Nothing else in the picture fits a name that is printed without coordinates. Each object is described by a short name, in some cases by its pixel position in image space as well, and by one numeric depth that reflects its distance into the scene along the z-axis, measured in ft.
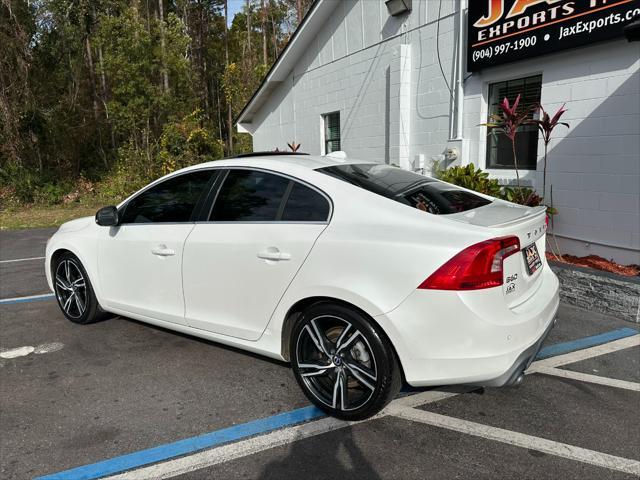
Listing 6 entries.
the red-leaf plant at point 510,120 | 18.97
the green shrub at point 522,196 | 19.58
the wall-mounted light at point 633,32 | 14.93
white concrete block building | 18.49
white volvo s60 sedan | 8.34
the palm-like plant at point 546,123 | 18.13
